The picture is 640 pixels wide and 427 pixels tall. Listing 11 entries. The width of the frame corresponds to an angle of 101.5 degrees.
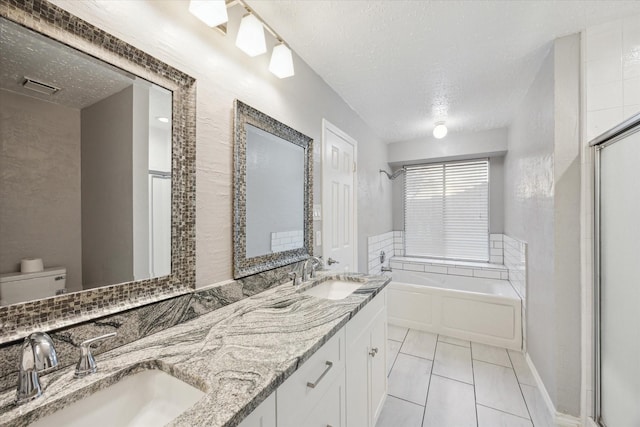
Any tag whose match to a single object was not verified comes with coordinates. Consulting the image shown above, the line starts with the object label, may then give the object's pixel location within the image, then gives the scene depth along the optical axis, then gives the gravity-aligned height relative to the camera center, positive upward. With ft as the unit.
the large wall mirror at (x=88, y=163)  2.19 +0.50
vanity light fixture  3.41 +2.72
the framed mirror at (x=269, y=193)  4.37 +0.37
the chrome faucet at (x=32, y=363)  1.86 -1.07
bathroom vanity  1.93 -1.43
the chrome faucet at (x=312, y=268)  5.54 -1.25
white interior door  7.10 +0.40
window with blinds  12.57 +0.03
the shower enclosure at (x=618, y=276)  3.96 -1.10
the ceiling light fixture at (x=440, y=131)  9.64 +2.98
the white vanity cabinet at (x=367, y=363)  4.03 -2.71
